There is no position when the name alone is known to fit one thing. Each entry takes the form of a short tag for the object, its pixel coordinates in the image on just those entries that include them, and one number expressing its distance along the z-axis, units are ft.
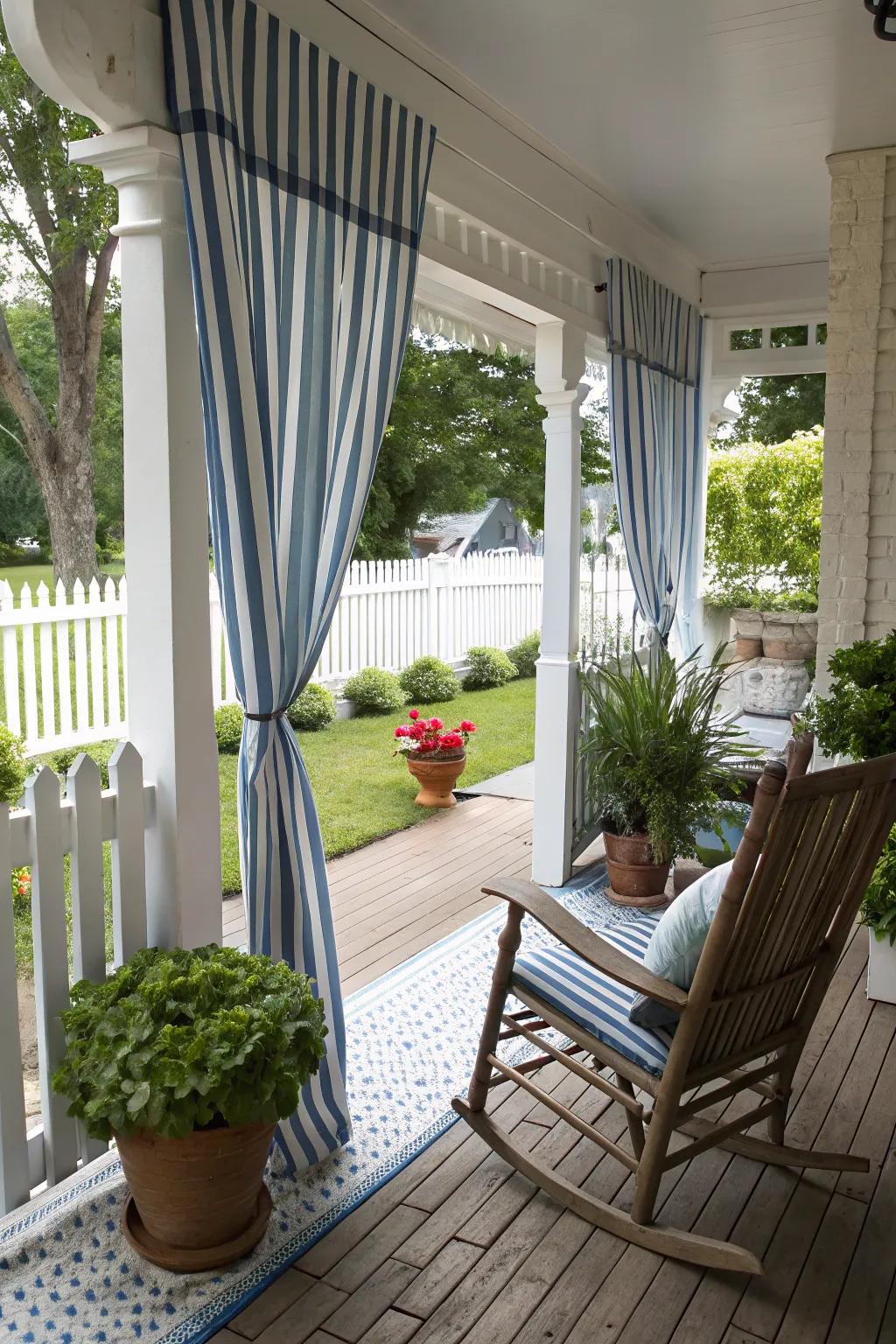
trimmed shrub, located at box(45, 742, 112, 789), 20.99
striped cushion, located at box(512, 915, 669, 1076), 7.03
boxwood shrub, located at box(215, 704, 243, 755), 22.89
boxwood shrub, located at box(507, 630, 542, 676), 36.63
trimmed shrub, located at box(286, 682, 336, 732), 26.13
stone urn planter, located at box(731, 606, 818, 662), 21.15
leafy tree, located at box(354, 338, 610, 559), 45.09
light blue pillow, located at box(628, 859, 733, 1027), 7.06
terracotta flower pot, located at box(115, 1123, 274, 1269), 6.43
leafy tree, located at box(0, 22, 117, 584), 28.89
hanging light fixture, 6.49
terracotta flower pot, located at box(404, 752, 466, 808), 19.26
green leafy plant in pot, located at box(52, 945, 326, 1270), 6.27
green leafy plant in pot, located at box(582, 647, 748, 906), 14.10
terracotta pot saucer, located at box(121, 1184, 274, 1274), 6.77
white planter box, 10.71
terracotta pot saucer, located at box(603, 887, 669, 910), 14.05
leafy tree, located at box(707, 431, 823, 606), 21.99
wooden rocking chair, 6.42
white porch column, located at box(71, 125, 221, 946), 7.23
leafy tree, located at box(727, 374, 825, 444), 46.55
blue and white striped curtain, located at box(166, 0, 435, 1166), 7.29
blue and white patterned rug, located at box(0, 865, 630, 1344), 6.44
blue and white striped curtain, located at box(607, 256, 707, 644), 15.49
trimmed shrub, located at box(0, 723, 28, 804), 13.19
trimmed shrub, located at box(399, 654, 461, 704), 30.66
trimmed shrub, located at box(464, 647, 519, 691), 33.94
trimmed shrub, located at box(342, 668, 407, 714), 28.50
